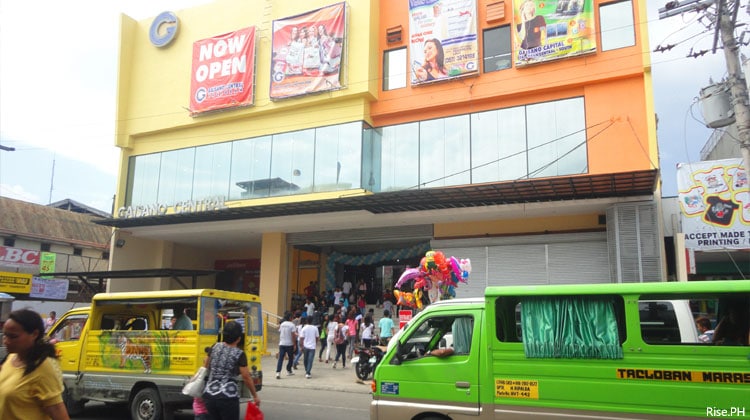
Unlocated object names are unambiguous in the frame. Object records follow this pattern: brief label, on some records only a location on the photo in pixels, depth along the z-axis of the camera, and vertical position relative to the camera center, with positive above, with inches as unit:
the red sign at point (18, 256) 1214.9 +113.8
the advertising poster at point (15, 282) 979.3 +42.6
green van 207.3 -18.1
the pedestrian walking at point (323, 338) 752.3 -39.2
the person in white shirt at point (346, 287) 1048.0 +47.2
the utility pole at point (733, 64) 443.5 +212.7
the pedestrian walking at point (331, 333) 701.3 -29.6
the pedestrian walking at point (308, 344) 617.3 -38.5
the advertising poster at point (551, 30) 745.0 +401.4
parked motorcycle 569.6 -55.5
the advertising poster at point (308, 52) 882.1 +433.1
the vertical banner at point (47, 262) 1302.9 +106.0
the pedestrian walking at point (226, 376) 212.7 -26.9
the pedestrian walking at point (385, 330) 663.8 -23.1
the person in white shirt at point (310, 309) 872.9 +2.1
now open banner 959.0 +432.0
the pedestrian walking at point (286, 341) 622.2 -35.9
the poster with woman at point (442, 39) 820.6 +424.5
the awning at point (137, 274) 732.7 +51.9
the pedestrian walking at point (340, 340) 682.8 -37.1
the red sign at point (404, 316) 604.7 -4.8
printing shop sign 628.4 +132.4
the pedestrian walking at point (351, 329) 710.5 -23.8
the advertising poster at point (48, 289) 1071.6 +35.9
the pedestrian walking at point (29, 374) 131.5 -17.1
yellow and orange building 722.8 +273.8
